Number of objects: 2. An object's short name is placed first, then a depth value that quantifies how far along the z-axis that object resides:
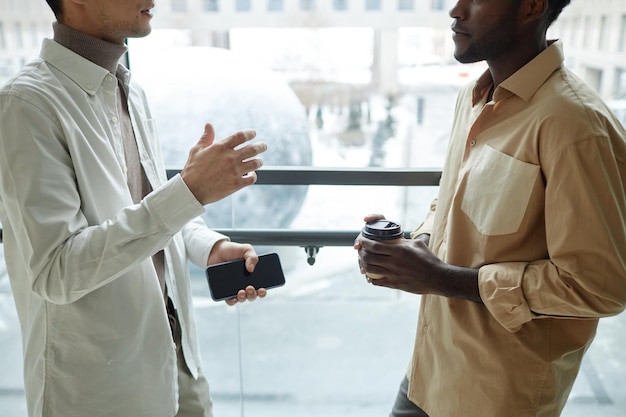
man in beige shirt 1.22
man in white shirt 1.24
